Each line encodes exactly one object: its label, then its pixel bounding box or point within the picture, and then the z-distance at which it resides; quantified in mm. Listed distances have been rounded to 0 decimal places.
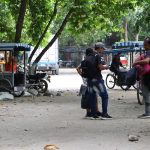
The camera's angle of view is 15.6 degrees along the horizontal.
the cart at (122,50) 22528
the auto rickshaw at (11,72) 20500
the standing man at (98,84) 12774
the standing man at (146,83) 12773
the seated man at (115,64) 24734
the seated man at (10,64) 20498
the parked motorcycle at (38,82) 22412
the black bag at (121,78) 23922
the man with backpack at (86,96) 12914
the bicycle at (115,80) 24062
